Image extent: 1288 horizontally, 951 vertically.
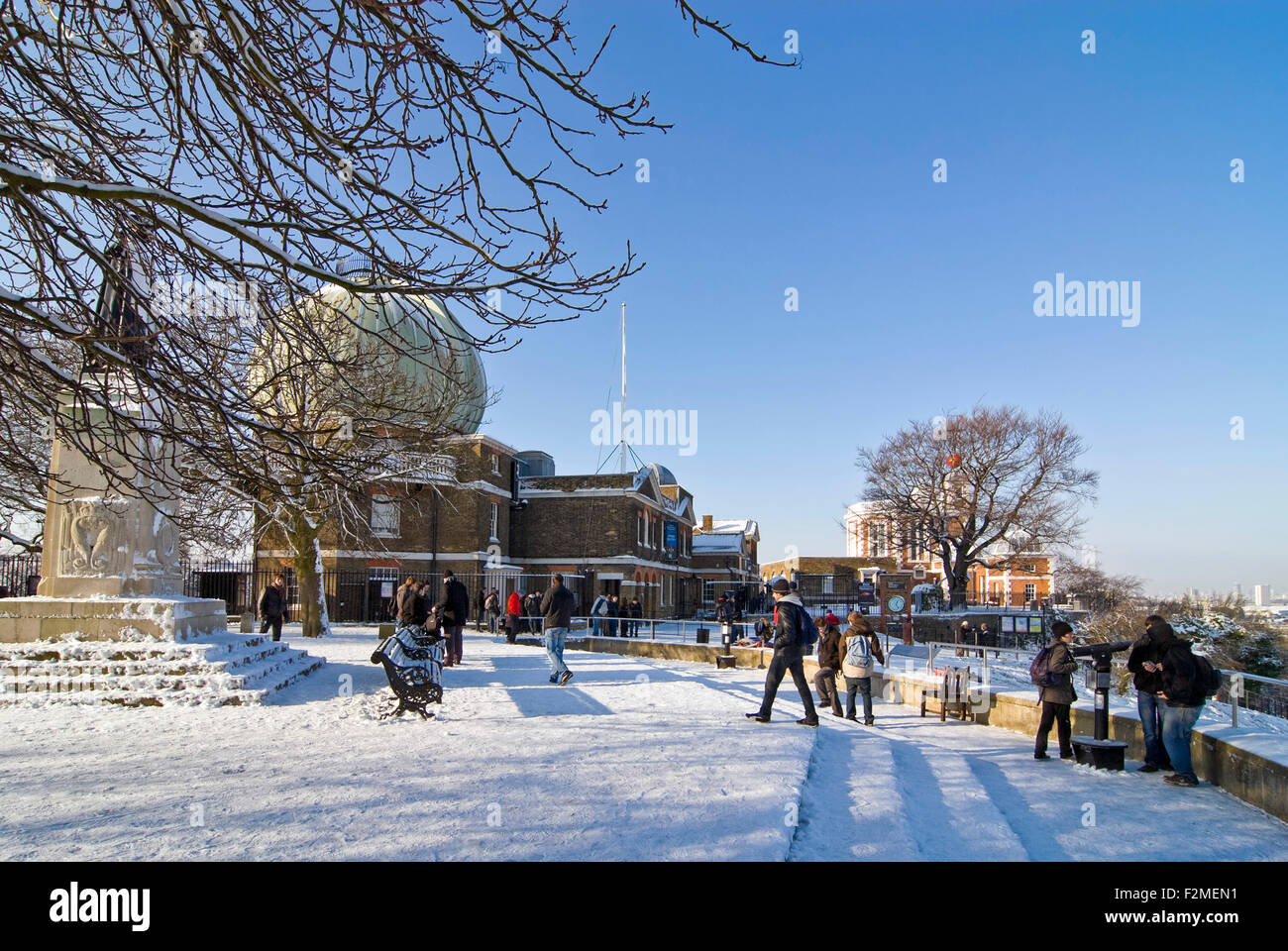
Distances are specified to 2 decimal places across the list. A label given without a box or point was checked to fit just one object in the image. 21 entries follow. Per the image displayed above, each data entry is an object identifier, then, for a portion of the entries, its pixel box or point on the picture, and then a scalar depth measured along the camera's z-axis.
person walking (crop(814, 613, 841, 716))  10.93
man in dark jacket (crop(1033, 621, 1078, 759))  8.46
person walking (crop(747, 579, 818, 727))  9.00
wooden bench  11.62
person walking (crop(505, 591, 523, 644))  22.06
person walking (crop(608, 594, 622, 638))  25.84
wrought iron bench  8.36
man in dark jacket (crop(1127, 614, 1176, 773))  7.73
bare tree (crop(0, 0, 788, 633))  4.45
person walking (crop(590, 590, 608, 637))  23.70
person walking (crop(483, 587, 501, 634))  27.59
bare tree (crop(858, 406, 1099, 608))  40.94
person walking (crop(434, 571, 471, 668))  12.08
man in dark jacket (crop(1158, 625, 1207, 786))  7.48
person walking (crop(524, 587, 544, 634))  27.95
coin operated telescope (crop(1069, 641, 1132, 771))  8.16
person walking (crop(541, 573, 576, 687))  11.67
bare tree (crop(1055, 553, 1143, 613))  30.88
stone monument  9.26
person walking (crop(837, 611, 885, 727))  10.18
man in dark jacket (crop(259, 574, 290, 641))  17.53
